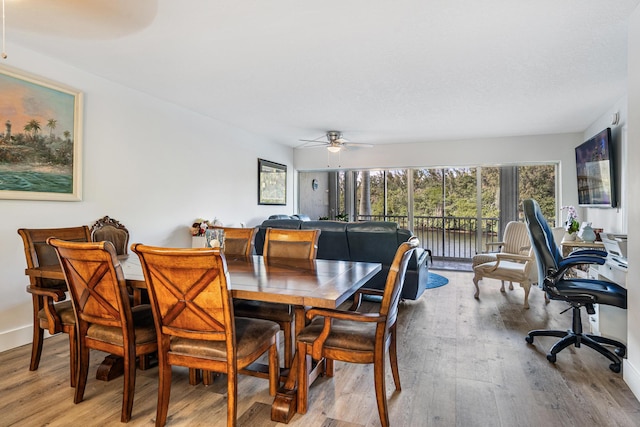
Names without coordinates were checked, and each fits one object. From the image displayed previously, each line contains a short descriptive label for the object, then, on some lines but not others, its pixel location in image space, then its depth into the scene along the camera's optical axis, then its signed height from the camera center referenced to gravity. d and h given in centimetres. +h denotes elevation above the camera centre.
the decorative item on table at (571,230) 423 -14
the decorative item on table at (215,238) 238 -13
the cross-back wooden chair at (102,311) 172 -47
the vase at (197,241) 443 -27
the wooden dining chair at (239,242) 300 -19
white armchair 396 -54
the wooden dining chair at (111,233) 321 -12
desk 380 -33
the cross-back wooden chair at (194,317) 153 -45
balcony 674 -31
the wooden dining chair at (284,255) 236 -28
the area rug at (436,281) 499 -93
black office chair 245 -50
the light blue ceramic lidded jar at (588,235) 388 -18
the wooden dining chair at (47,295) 213 -47
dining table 162 -33
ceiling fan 560 +130
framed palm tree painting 274 +69
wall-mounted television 399 +61
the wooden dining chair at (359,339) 170 -61
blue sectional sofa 376 -30
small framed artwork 620 +69
